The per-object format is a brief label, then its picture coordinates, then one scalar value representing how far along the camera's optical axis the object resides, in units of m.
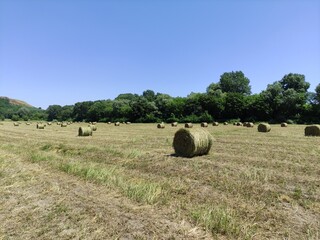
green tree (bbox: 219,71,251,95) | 81.63
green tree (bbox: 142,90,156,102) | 112.40
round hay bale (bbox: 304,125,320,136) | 17.46
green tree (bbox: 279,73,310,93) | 53.67
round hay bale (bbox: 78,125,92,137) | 20.47
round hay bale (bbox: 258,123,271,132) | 21.42
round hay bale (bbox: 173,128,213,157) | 9.95
